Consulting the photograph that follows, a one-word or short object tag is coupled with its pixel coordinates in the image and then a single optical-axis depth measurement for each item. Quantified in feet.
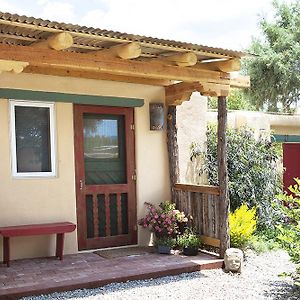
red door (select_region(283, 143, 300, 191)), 34.46
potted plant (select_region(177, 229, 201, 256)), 22.07
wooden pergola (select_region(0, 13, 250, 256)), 15.99
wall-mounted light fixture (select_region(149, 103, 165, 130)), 24.41
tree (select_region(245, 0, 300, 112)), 56.49
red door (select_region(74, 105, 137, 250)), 22.79
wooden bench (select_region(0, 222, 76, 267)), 19.48
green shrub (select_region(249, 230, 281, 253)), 24.39
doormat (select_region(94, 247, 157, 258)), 21.91
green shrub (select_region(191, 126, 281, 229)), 27.07
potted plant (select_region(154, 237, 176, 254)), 22.29
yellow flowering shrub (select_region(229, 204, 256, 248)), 23.06
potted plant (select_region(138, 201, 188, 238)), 22.86
